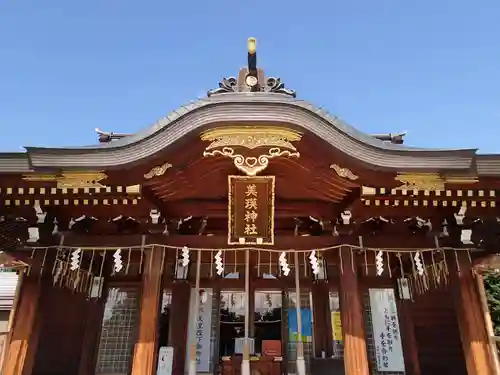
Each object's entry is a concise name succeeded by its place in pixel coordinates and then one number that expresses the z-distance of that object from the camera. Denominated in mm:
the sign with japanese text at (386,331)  8294
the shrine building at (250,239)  6055
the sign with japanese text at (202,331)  8031
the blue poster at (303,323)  8328
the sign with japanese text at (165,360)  7605
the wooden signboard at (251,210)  6328
